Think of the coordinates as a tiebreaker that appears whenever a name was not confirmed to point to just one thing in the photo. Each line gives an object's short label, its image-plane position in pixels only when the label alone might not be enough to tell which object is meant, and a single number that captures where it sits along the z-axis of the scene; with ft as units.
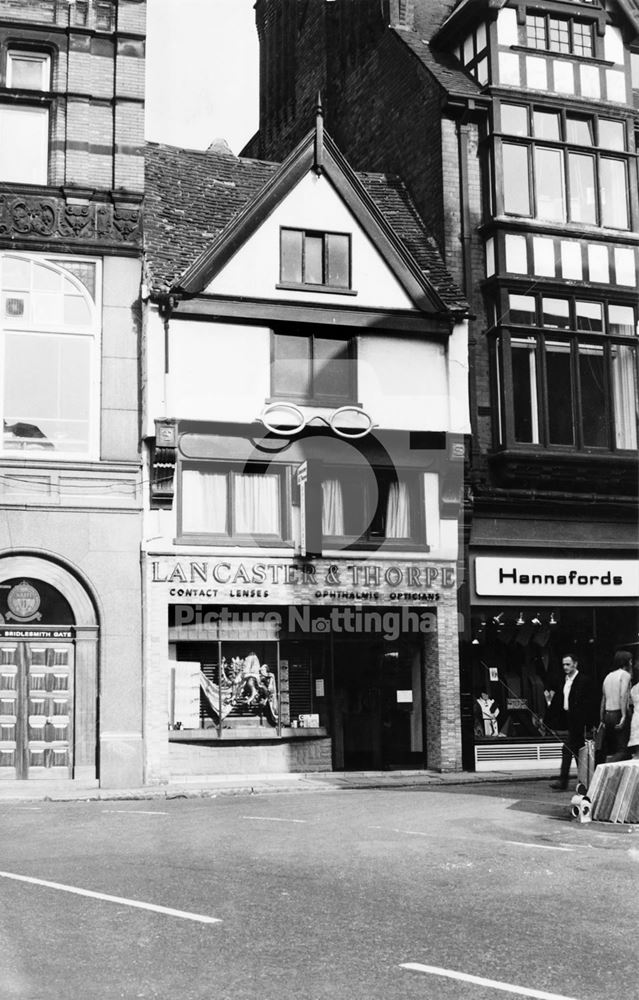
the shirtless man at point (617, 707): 51.52
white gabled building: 77.20
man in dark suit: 59.77
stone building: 74.28
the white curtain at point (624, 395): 87.97
